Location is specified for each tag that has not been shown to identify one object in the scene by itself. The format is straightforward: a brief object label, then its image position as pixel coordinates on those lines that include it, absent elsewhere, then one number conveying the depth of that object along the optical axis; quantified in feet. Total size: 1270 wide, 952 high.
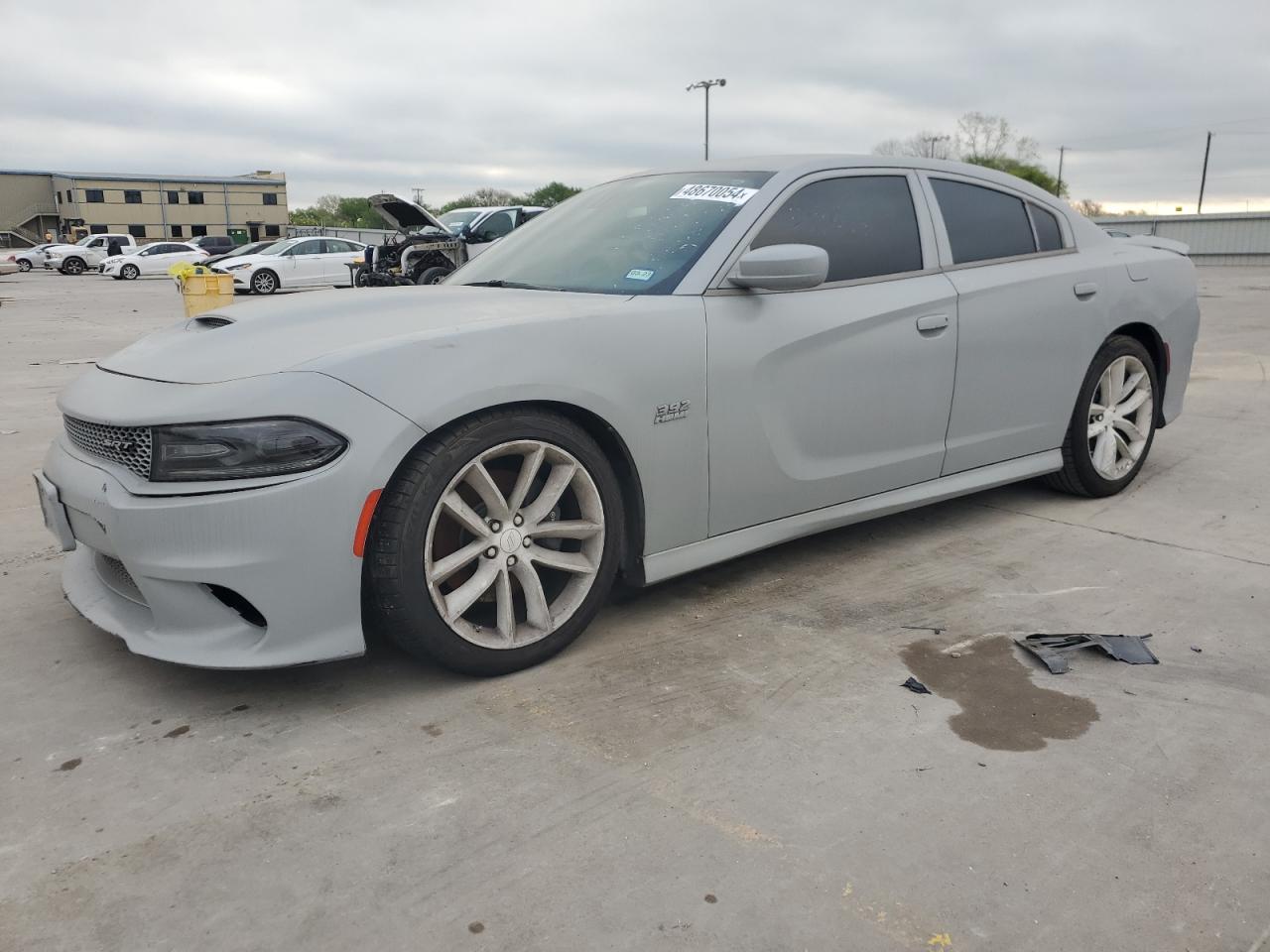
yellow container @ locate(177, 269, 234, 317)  32.60
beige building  253.03
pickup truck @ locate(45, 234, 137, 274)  124.77
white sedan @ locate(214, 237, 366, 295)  77.36
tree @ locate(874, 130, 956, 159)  187.62
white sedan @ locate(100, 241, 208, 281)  106.73
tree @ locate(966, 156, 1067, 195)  239.30
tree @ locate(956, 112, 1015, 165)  244.42
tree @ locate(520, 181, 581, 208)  299.50
